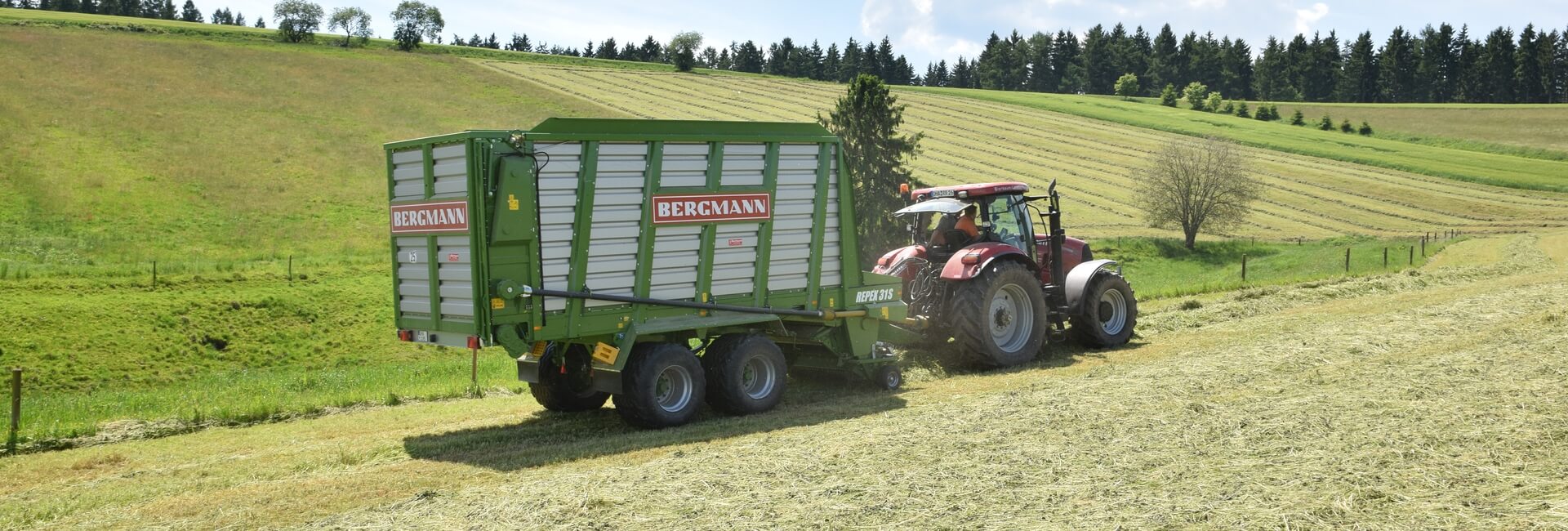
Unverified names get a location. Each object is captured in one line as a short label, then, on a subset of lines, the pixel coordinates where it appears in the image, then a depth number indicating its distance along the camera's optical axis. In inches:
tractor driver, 572.4
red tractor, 540.4
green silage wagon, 377.1
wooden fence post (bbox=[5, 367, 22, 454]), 410.9
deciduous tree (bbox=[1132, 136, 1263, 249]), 1855.3
